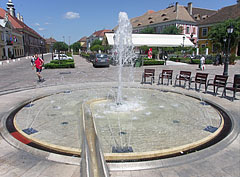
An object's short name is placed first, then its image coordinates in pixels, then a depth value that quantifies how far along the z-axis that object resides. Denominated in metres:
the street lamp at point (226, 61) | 12.84
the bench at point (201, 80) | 9.65
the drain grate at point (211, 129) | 5.02
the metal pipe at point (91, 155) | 2.37
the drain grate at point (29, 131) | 4.86
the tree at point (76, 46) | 129.00
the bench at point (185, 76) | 10.43
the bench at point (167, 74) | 11.22
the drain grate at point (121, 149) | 3.94
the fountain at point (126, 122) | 4.11
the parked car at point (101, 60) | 23.09
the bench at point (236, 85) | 7.75
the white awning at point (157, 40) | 37.69
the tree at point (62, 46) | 91.44
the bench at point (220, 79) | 8.48
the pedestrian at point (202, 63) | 20.67
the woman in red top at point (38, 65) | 12.02
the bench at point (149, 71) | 11.52
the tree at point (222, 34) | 33.12
